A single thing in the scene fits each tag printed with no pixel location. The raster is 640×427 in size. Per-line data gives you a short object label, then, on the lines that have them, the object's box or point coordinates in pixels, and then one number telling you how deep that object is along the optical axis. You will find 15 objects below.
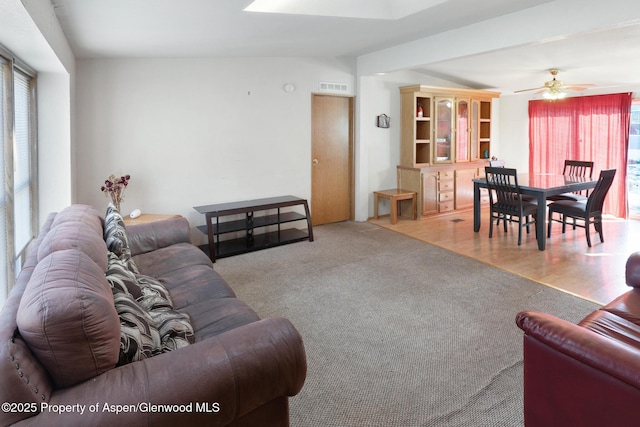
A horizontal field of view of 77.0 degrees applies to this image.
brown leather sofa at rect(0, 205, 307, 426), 1.11
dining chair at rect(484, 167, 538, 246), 4.67
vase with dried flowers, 3.98
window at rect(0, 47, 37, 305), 2.47
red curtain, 5.95
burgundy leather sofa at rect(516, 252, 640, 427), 1.34
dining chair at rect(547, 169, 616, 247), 4.54
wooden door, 5.66
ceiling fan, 4.88
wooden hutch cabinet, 6.18
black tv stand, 4.43
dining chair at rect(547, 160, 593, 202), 5.23
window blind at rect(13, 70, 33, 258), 2.72
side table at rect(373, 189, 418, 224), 5.88
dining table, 4.46
